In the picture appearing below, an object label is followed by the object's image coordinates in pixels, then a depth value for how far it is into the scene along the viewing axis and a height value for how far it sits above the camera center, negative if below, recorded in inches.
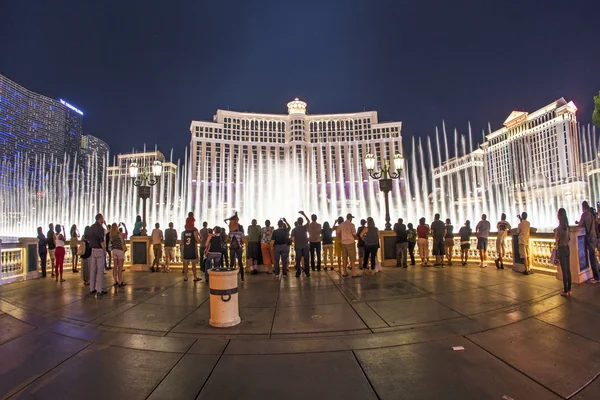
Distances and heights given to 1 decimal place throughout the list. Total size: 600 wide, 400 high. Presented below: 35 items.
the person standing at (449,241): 494.6 -35.0
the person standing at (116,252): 353.7 -22.1
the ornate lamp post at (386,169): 563.3 +91.6
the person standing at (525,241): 385.6 -30.9
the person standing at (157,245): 491.5 -22.3
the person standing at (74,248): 499.0 -22.3
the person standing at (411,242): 503.2 -34.7
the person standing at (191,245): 385.7 -19.4
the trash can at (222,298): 214.8 -46.6
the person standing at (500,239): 436.5 -30.9
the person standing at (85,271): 374.3 -43.8
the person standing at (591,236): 329.1 -24.4
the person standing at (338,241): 422.4 -25.3
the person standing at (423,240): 490.0 -31.5
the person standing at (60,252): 399.2 -22.0
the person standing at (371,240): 420.2 -24.3
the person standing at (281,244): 397.1 -23.5
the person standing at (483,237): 452.4 -28.3
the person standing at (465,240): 478.6 -33.4
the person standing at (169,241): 491.5 -17.8
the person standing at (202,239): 451.0 -16.5
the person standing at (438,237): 476.7 -27.1
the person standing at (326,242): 474.8 -27.5
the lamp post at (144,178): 612.2 +102.7
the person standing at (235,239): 386.6 -15.0
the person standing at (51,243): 442.3 -11.7
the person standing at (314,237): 428.8 -17.7
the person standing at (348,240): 399.5 -22.0
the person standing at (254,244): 453.7 -24.9
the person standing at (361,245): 444.4 -32.0
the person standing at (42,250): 442.6 -20.7
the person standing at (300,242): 403.2 -21.9
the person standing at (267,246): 443.2 -28.0
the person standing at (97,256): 318.6 -23.0
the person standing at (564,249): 270.4 -29.7
